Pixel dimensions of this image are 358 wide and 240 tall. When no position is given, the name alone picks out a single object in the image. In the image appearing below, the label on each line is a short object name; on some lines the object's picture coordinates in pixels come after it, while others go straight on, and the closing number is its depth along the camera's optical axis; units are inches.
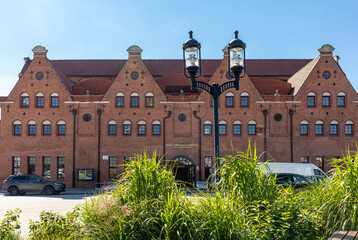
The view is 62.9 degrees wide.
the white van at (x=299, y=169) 879.1
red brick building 1109.1
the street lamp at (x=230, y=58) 369.7
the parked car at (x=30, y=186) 911.7
